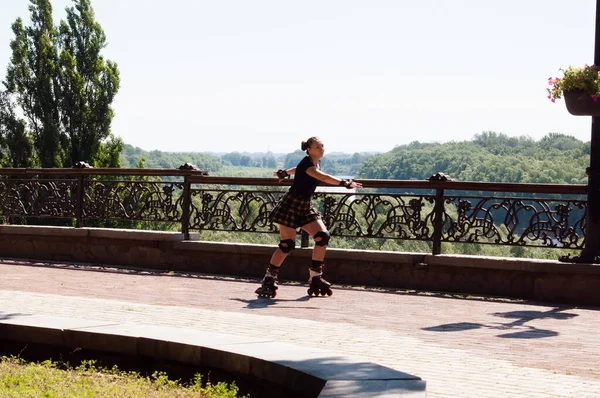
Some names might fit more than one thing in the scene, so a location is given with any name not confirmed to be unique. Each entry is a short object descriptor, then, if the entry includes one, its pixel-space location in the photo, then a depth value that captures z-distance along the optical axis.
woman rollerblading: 11.08
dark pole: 11.38
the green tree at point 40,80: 57.50
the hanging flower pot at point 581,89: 10.90
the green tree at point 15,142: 56.81
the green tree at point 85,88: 59.91
